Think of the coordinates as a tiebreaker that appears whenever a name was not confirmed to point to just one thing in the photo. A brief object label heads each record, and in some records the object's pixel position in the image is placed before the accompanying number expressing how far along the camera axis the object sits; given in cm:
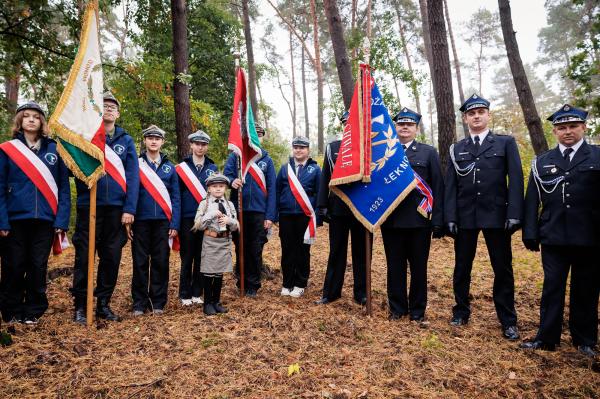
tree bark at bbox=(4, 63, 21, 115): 1295
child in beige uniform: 470
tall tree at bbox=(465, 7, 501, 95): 2845
